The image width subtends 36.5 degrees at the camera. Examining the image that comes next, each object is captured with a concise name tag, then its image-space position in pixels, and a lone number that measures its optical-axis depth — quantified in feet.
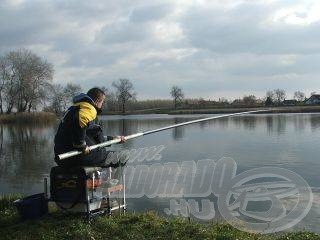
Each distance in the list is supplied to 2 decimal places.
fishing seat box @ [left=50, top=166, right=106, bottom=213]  22.35
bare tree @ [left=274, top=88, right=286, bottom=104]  343.67
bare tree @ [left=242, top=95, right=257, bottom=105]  329.52
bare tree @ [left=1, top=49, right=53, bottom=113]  243.60
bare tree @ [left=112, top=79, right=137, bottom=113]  355.46
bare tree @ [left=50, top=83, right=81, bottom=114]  257.14
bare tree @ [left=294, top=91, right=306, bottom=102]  350.43
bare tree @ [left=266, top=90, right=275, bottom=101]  337.43
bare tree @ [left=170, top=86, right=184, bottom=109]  374.02
